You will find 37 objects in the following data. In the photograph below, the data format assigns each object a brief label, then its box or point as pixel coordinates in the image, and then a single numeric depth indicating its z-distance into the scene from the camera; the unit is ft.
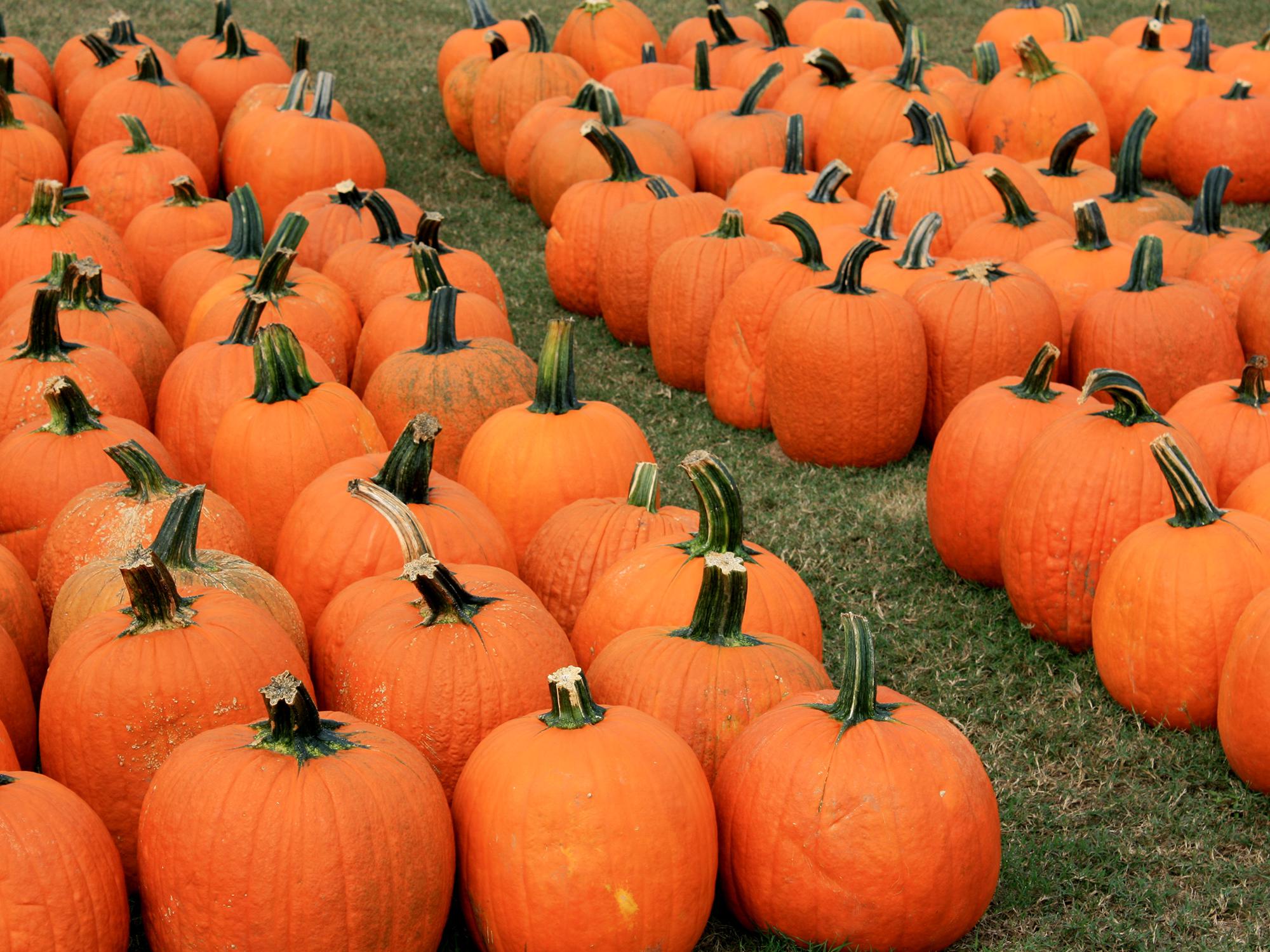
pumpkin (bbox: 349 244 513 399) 17.85
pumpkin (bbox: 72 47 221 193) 26.27
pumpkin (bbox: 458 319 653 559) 14.42
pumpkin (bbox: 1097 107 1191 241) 20.97
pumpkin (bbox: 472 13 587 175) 29.37
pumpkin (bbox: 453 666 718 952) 8.87
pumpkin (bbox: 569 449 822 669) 11.44
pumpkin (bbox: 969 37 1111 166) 26.48
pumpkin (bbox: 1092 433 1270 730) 11.94
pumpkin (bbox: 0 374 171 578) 13.58
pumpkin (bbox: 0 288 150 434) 15.21
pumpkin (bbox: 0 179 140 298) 20.02
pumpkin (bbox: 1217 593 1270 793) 11.12
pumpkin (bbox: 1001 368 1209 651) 13.33
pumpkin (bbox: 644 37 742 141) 28.02
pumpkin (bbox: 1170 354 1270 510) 14.24
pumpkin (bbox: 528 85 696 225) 25.11
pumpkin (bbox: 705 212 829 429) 18.63
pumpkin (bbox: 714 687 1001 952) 9.26
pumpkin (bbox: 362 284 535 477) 16.26
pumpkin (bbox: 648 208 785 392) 19.76
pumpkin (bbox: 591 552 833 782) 10.28
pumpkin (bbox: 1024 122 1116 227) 22.61
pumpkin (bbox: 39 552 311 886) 9.78
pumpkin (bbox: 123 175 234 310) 21.68
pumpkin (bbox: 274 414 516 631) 12.48
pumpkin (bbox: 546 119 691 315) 22.61
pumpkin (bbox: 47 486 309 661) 11.05
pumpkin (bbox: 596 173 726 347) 21.38
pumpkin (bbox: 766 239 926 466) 17.13
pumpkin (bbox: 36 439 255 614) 12.28
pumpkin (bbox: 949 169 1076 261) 19.95
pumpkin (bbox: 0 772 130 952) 8.28
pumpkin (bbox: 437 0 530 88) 32.60
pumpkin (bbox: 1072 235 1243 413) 16.92
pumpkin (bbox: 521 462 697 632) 12.82
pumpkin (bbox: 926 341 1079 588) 14.85
